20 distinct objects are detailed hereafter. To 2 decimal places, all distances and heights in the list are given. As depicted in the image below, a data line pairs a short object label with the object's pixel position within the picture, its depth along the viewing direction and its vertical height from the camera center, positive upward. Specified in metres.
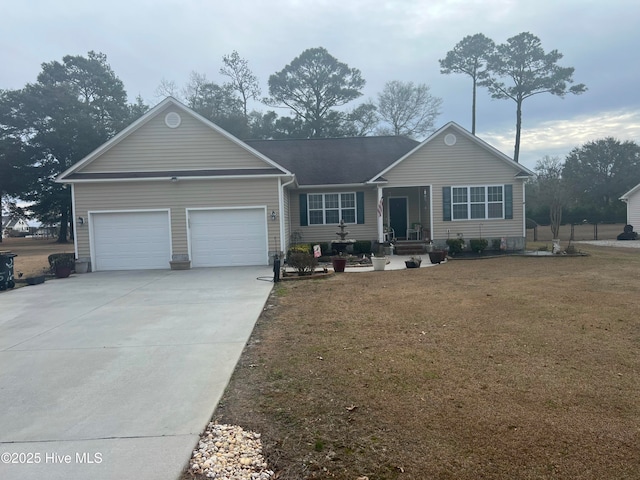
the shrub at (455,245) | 16.66 -1.16
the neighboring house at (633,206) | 28.09 +0.30
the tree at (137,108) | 39.31 +11.30
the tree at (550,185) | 20.69 +2.48
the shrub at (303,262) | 12.27 -1.20
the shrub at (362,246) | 17.88 -1.13
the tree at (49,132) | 34.12 +7.94
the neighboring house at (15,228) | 71.69 +0.21
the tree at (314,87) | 37.53 +11.89
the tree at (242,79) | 39.31 +13.45
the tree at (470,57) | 36.00 +13.65
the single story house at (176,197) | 14.90 +0.99
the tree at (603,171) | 46.50 +4.54
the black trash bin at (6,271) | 11.63 -1.11
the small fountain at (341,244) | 17.66 -1.01
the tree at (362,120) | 37.78 +8.88
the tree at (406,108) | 38.88 +10.11
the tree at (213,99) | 37.31 +11.37
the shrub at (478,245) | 16.95 -1.18
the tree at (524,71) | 33.53 +11.50
